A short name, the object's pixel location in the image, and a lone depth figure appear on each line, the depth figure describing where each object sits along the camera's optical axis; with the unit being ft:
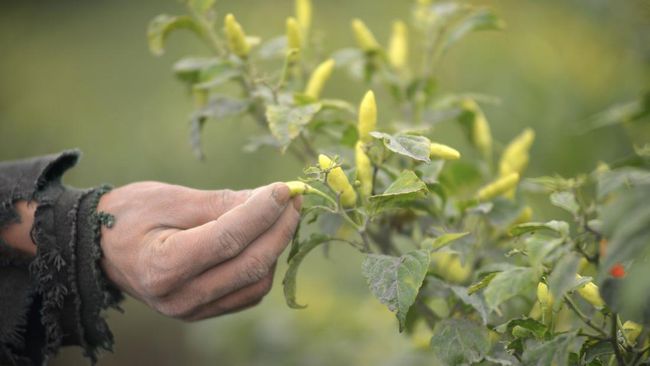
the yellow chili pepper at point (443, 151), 5.13
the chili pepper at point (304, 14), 5.83
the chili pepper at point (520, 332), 4.92
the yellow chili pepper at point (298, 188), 5.08
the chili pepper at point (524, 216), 5.46
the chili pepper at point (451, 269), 5.66
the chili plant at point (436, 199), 4.71
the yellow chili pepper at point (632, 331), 4.93
